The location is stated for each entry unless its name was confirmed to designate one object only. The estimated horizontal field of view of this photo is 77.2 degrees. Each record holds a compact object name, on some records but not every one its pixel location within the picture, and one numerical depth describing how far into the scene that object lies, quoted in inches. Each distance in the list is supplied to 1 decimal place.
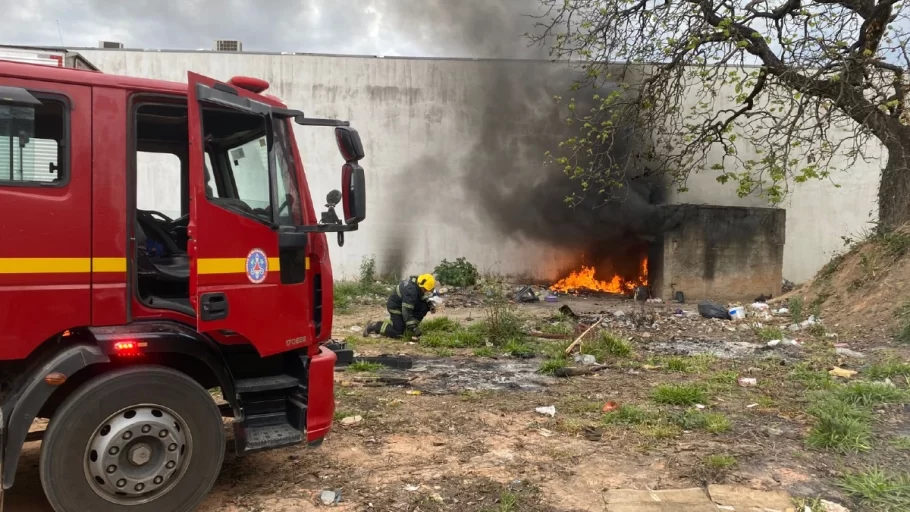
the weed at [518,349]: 283.9
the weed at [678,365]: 247.0
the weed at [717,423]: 169.0
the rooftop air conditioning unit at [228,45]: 589.9
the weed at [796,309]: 362.7
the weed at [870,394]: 185.3
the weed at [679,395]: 197.3
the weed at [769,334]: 307.4
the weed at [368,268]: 563.5
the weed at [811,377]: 211.6
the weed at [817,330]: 314.2
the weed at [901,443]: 149.3
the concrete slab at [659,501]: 123.3
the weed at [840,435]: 151.3
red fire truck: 102.3
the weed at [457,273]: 537.3
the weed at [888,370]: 217.3
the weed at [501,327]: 309.6
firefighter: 312.2
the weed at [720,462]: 143.6
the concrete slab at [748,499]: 122.7
